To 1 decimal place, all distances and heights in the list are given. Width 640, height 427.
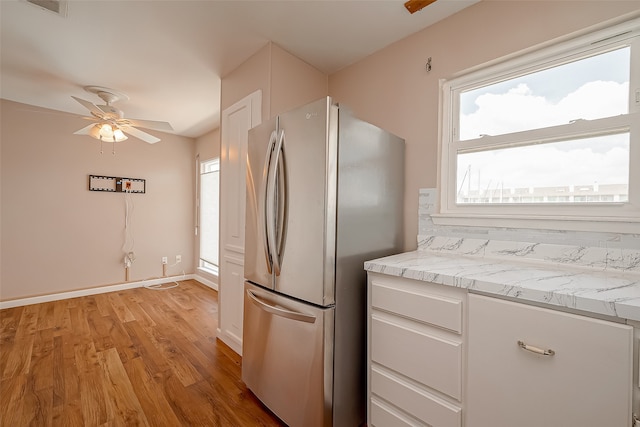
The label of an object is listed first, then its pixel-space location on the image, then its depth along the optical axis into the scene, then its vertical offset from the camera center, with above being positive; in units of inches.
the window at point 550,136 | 49.3 +17.0
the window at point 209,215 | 172.2 -3.5
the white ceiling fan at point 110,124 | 104.5 +35.7
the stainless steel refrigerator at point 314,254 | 51.4 -9.6
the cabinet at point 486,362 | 32.3 -22.6
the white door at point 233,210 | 89.8 +0.0
